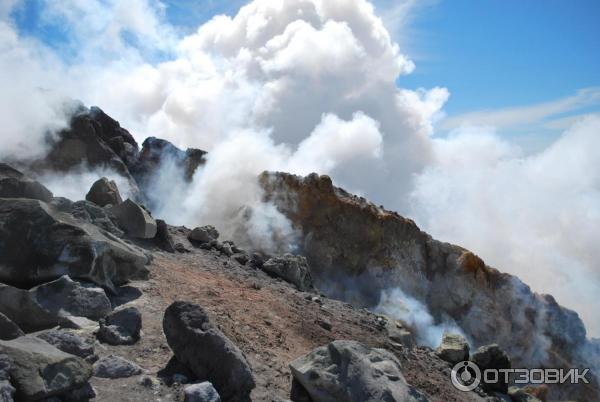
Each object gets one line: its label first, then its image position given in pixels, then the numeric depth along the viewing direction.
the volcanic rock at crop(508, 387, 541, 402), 11.97
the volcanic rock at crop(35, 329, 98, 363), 5.96
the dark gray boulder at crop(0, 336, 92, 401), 4.77
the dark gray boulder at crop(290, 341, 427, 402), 6.34
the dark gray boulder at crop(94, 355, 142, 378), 5.98
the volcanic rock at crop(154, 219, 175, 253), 13.30
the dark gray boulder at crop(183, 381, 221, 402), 5.70
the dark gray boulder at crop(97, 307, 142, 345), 6.87
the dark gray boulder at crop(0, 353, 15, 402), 4.50
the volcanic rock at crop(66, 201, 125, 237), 10.54
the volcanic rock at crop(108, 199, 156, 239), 12.70
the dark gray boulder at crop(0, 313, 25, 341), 5.48
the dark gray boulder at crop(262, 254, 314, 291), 14.57
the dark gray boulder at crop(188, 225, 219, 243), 15.59
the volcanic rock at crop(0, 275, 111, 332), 6.78
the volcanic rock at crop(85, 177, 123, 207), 14.15
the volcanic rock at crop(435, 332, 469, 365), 12.34
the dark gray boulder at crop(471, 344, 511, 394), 12.33
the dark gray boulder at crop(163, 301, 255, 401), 6.27
